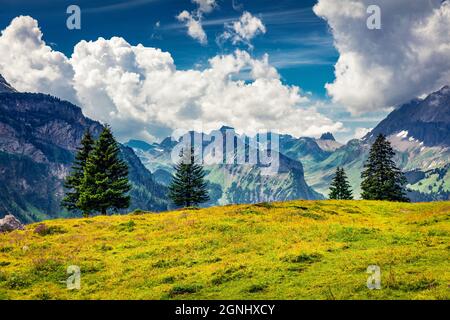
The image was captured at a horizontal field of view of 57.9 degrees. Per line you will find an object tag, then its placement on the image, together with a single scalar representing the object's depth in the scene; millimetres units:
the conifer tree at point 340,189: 105688
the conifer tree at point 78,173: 70000
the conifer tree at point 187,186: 86688
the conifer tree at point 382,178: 86438
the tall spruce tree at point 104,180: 62812
